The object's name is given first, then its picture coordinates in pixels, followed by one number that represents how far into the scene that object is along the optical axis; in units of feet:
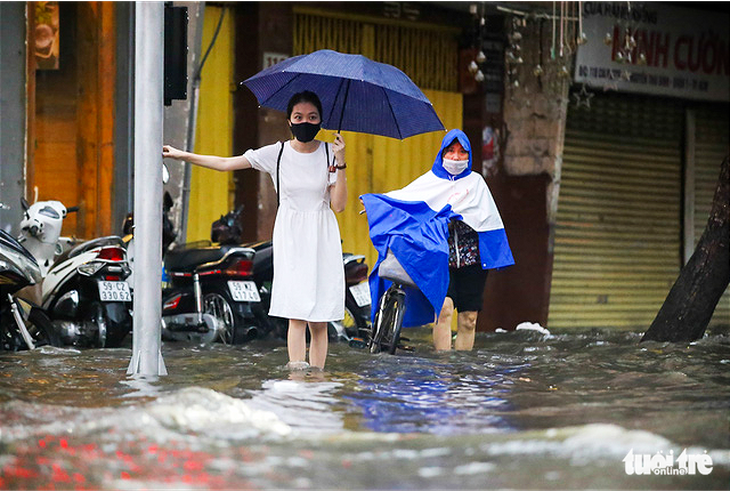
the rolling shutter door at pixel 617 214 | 88.98
